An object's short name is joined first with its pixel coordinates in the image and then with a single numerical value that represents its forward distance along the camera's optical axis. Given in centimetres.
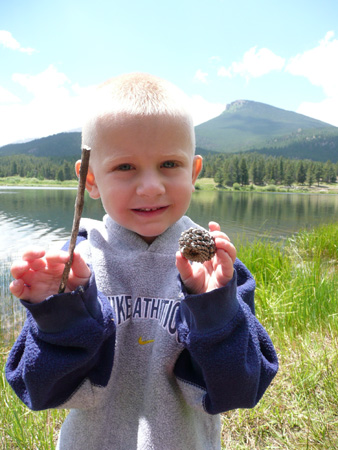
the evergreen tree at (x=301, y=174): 8431
